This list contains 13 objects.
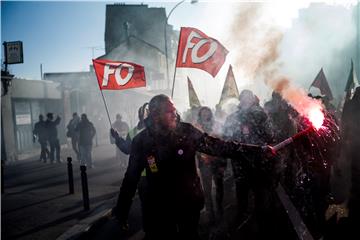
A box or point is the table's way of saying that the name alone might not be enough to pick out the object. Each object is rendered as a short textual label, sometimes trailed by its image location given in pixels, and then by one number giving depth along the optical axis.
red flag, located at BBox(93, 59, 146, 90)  7.59
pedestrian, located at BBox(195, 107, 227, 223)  6.30
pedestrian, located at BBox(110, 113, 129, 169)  14.19
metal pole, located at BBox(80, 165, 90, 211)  7.39
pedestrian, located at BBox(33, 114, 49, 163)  15.45
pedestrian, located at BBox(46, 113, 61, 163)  15.28
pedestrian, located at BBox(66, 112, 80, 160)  15.55
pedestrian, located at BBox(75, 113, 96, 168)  13.75
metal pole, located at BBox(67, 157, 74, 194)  8.99
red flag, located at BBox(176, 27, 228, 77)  8.05
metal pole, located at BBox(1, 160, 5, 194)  9.83
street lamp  22.19
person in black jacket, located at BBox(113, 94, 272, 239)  3.52
